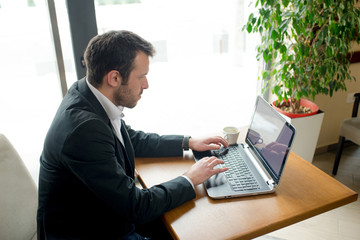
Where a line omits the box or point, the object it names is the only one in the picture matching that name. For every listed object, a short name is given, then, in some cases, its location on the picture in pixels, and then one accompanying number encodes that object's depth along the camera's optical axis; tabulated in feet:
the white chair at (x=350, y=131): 7.78
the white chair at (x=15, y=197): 4.09
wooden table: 3.40
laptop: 3.91
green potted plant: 6.53
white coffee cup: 5.05
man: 3.42
